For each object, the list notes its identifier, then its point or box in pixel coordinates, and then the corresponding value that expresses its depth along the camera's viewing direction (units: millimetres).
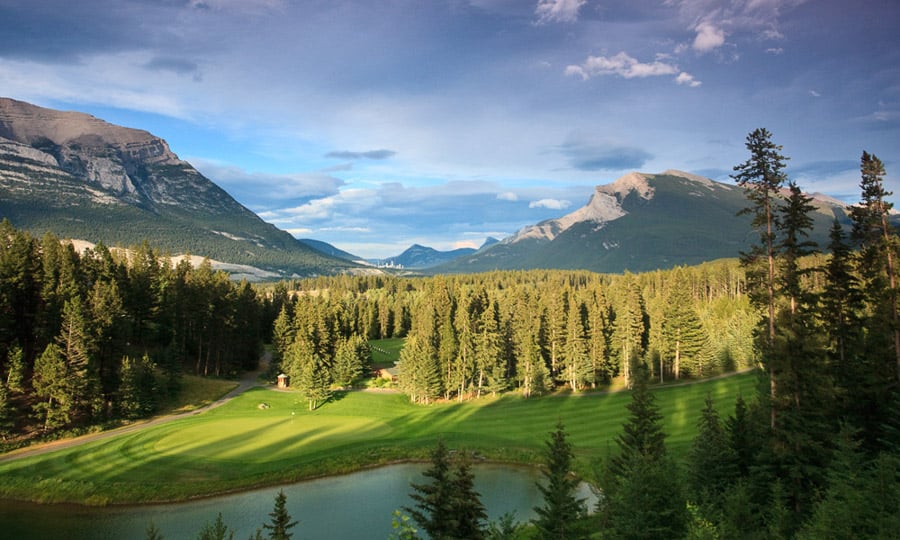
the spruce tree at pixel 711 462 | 28766
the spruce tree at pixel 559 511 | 21828
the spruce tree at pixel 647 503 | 18562
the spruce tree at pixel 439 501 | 21328
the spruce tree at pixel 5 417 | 47625
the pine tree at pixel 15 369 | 50375
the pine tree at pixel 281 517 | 20209
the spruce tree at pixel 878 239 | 28047
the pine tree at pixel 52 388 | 51250
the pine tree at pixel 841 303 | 31766
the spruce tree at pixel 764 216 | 27344
